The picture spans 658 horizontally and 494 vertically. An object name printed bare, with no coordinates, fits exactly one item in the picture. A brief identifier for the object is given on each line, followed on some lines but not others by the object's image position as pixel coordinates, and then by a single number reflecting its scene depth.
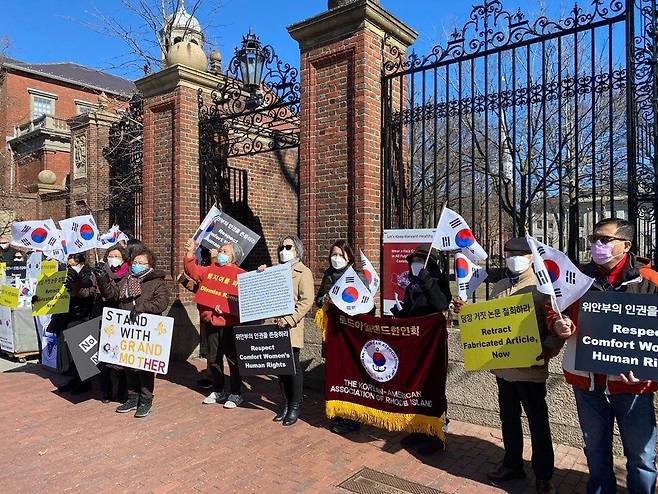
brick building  18.78
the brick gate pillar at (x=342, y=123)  6.29
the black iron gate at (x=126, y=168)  10.87
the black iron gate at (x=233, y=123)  7.90
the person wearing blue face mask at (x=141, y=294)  5.52
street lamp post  7.96
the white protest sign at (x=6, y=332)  8.41
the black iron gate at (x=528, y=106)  4.72
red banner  4.46
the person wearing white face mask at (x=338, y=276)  5.04
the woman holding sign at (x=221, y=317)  5.84
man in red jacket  3.11
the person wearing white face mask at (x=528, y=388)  3.64
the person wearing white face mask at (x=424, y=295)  4.59
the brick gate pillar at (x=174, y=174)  8.48
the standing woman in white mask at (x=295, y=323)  5.28
